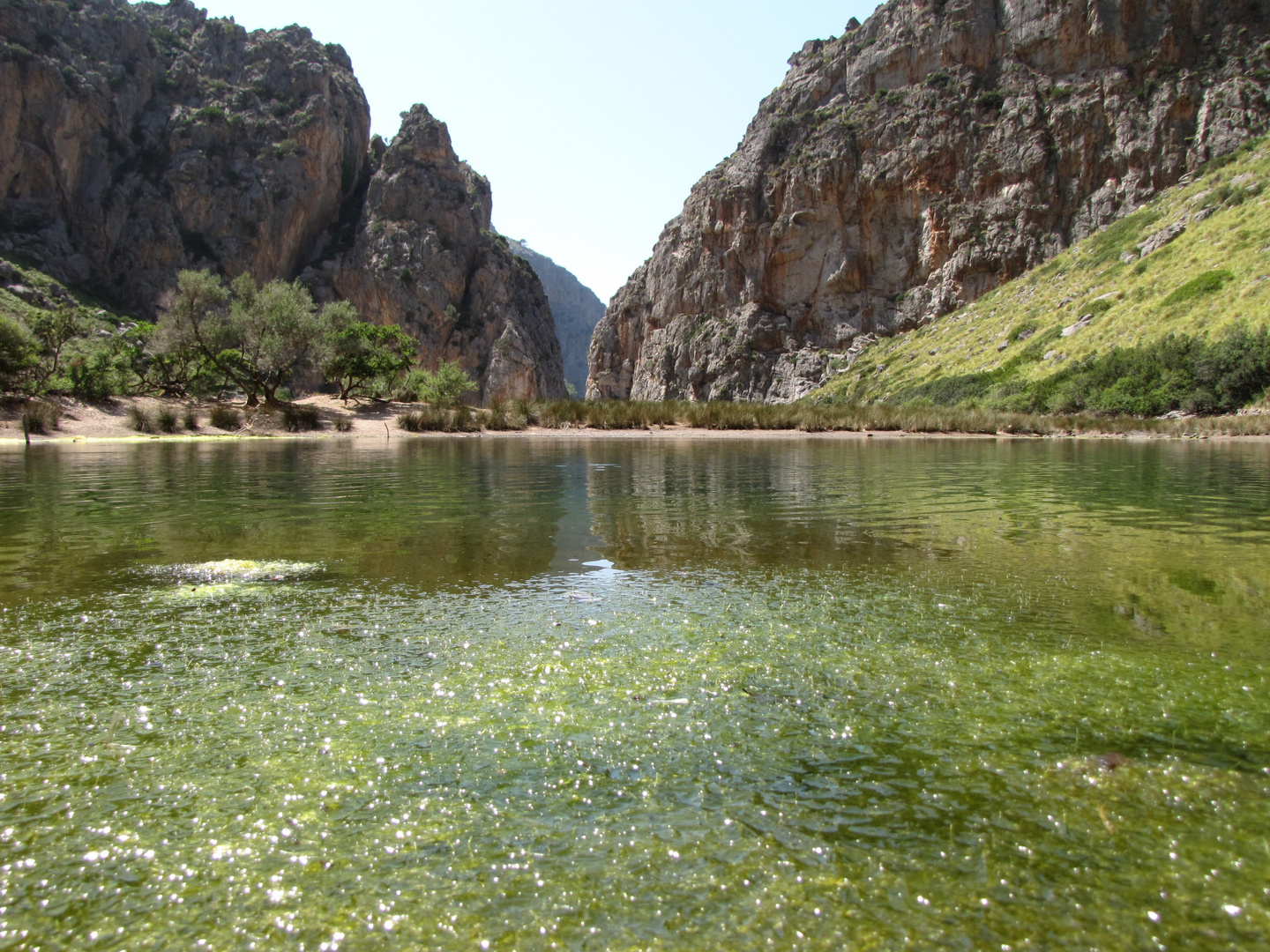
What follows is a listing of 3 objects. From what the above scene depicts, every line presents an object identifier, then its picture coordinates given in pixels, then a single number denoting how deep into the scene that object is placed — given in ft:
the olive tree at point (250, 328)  152.35
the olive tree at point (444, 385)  178.60
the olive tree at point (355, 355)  164.04
